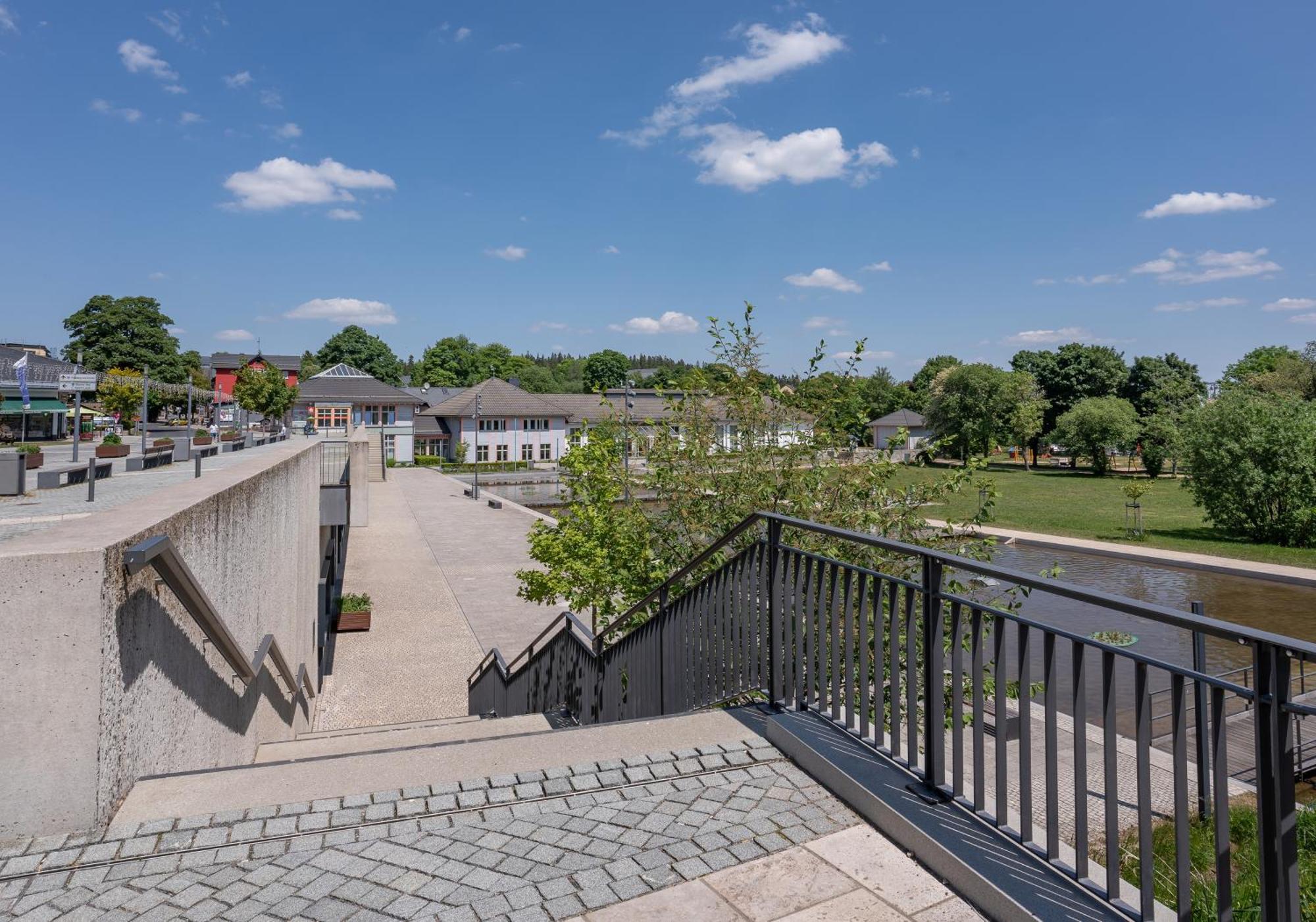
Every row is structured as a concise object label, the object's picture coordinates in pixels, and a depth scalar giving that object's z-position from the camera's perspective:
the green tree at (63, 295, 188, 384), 65.69
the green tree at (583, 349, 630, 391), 148.00
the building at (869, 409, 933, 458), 82.38
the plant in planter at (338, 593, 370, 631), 15.98
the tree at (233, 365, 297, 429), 49.59
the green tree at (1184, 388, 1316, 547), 26.19
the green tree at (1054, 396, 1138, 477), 57.22
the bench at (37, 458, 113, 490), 7.89
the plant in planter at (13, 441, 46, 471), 11.30
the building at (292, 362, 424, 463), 68.00
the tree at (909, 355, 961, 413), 103.50
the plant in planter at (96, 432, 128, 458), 13.51
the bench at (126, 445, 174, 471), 11.12
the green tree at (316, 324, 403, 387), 116.88
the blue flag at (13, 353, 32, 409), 8.93
